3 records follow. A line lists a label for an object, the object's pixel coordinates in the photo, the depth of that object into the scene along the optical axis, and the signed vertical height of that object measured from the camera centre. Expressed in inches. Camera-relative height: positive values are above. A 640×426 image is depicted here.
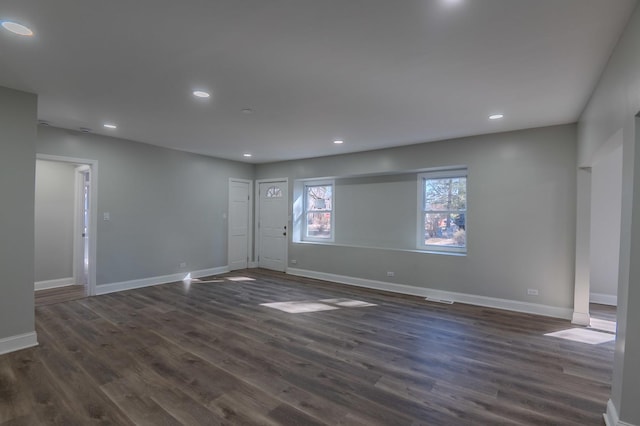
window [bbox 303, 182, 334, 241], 269.4 -2.0
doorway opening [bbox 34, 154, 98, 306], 197.6 -16.6
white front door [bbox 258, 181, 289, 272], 287.6 -16.3
